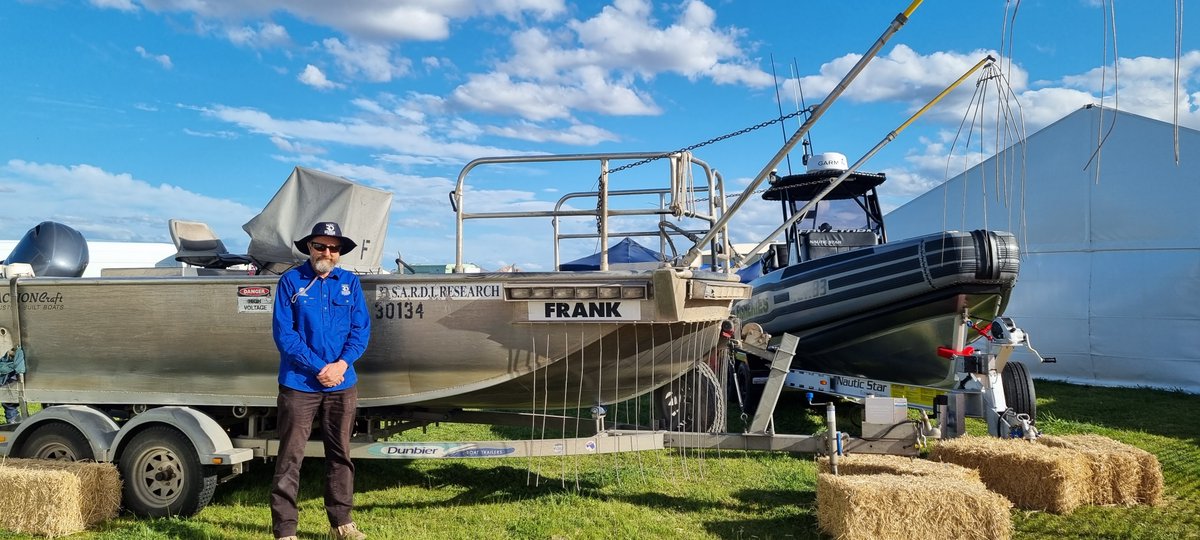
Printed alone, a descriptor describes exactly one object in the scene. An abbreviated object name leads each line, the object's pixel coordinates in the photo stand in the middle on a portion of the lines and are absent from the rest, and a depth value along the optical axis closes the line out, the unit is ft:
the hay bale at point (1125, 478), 15.66
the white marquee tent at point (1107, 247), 35.78
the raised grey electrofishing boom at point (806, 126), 11.46
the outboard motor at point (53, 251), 24.85
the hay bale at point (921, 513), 12.53
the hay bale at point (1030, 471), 15.07
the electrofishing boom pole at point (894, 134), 17.49
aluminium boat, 14.65
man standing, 12.95
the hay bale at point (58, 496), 14.16
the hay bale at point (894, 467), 14.10
